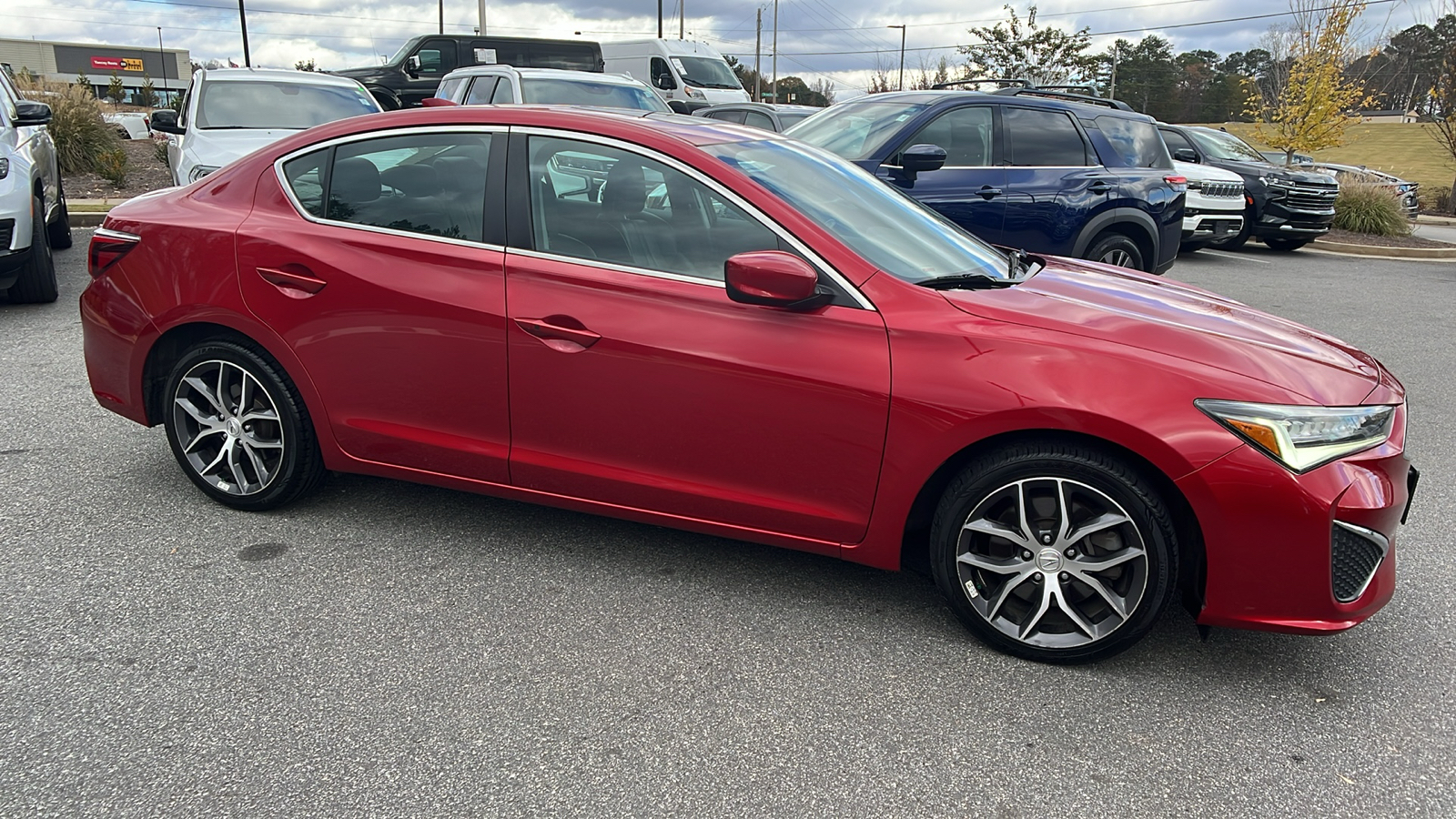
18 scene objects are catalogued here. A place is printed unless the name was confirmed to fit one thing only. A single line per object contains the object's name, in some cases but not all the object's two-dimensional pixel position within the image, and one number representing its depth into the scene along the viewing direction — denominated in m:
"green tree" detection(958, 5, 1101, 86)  42.44
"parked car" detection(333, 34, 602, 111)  21.11
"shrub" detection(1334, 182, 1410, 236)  18.28
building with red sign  86.94
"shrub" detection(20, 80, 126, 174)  15.59
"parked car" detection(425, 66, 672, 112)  11.27
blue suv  7.93
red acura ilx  2.90
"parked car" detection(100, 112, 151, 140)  36.54
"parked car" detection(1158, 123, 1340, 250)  15.34
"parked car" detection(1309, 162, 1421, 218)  19.99
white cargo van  22.16
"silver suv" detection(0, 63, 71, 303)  7.11
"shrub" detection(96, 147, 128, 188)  14.55
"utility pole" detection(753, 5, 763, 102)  55.37
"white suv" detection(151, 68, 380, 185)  8.89
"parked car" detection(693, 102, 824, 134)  15.27
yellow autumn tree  23.47
